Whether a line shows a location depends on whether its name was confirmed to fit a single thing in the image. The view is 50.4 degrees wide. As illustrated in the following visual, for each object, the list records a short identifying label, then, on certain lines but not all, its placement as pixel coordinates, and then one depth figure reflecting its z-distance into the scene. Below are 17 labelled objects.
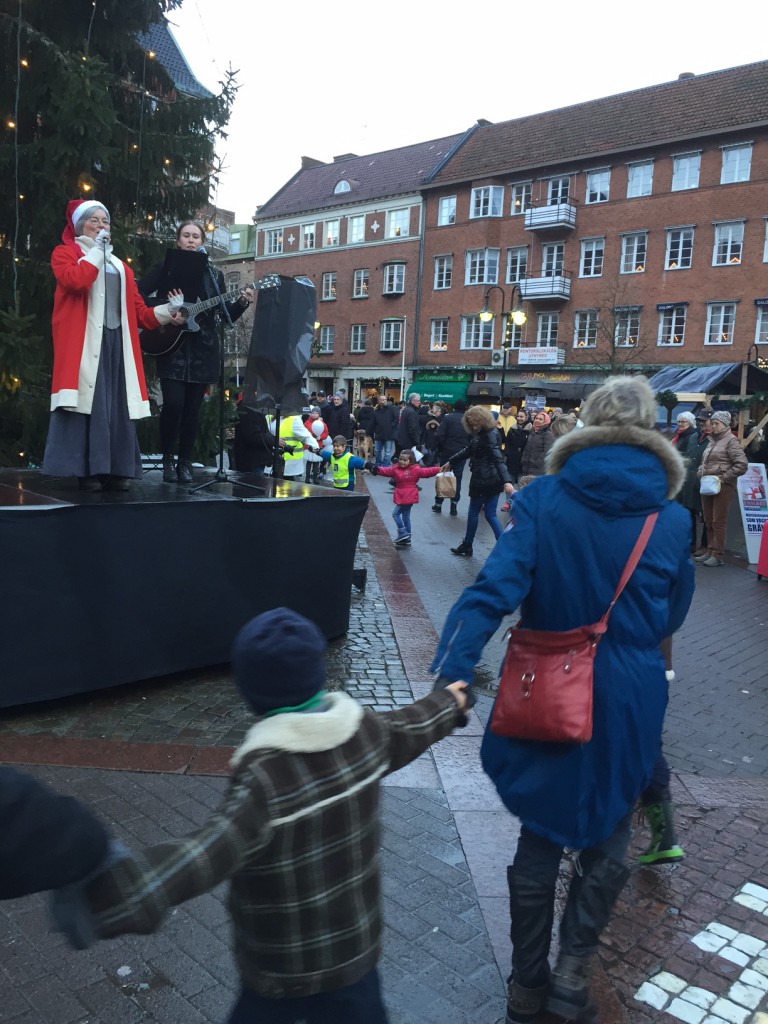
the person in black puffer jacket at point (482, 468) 9.86
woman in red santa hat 4.95
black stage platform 4.36
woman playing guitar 5.71
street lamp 27.92
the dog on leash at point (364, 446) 22.77
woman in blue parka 2.32
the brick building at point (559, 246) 35.69
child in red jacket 10.30
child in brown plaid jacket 1.64
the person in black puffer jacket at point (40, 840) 1.30
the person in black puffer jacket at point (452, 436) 13.70
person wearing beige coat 10.90
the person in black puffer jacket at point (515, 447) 15.81
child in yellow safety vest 10.47
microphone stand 5.79
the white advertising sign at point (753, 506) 11.32
